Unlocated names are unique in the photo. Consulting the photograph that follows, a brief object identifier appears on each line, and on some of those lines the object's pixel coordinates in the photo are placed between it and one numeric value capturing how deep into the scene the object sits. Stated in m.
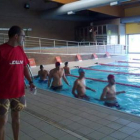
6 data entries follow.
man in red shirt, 1.91
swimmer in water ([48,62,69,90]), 5.90
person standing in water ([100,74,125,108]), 4.51
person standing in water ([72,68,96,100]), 4.95
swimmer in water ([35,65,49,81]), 7.45
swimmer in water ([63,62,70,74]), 8.24
